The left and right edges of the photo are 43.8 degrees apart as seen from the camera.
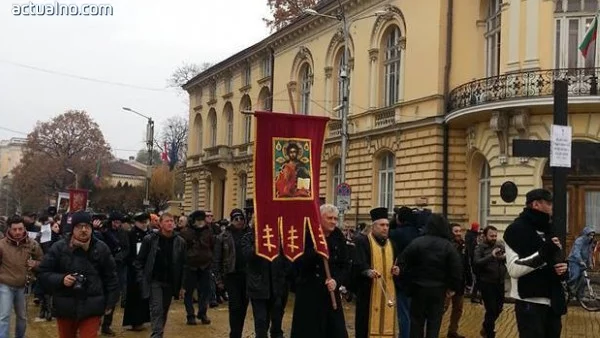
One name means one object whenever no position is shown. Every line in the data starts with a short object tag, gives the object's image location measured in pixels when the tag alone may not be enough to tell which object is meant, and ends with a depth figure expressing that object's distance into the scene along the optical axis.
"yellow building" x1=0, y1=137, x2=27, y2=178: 145.38
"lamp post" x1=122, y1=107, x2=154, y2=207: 46.81
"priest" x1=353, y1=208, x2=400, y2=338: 9.68
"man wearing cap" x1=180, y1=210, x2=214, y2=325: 13.77
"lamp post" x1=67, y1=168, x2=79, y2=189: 68.79
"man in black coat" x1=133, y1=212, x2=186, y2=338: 10.45
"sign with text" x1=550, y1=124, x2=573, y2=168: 8.41
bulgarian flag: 20.22
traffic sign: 24.59
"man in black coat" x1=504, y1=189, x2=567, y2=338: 7.04
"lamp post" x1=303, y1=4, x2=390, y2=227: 26.45
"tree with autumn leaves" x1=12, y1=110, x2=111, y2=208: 73.44
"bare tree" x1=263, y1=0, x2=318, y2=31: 45.50
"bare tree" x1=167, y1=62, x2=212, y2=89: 68.50
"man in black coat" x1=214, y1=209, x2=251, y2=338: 10.60
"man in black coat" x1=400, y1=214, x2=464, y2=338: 9.08
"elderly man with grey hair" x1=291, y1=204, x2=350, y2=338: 8.09
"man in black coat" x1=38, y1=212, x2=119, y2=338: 7.69
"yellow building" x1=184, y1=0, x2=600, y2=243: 22.23
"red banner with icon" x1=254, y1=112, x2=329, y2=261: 8.48
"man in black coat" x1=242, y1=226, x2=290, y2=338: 9.83
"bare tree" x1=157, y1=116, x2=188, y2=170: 76.51
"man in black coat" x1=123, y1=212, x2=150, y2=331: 12.83
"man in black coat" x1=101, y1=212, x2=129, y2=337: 12.41
